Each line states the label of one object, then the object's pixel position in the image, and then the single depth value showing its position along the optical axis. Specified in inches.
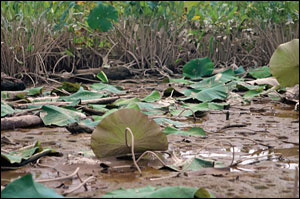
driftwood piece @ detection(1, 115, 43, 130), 160.1
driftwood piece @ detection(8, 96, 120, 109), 191.8
